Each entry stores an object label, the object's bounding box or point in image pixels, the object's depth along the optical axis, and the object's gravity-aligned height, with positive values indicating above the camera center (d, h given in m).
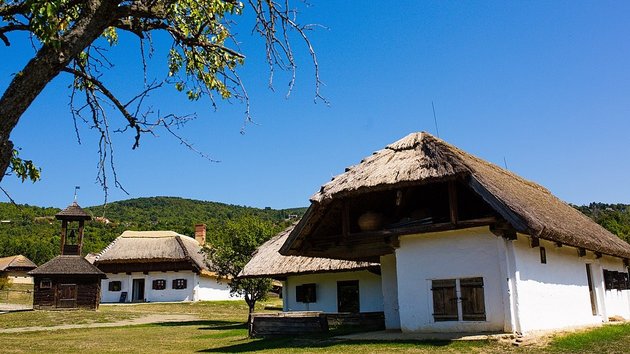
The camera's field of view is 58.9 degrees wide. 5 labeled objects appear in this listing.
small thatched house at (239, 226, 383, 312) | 20.81 +0.61
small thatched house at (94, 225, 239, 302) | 42.41 +2.05
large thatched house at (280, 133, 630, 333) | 12.25 +1.29
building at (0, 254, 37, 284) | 57.41 +3.61
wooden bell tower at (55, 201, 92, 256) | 33.44 +4.36
